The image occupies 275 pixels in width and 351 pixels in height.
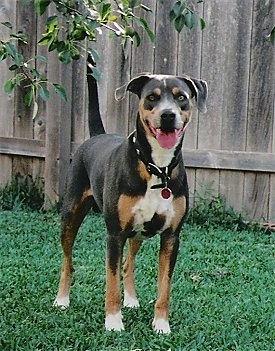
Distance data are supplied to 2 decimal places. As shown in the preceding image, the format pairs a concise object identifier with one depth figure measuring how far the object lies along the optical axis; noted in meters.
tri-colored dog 3.99
